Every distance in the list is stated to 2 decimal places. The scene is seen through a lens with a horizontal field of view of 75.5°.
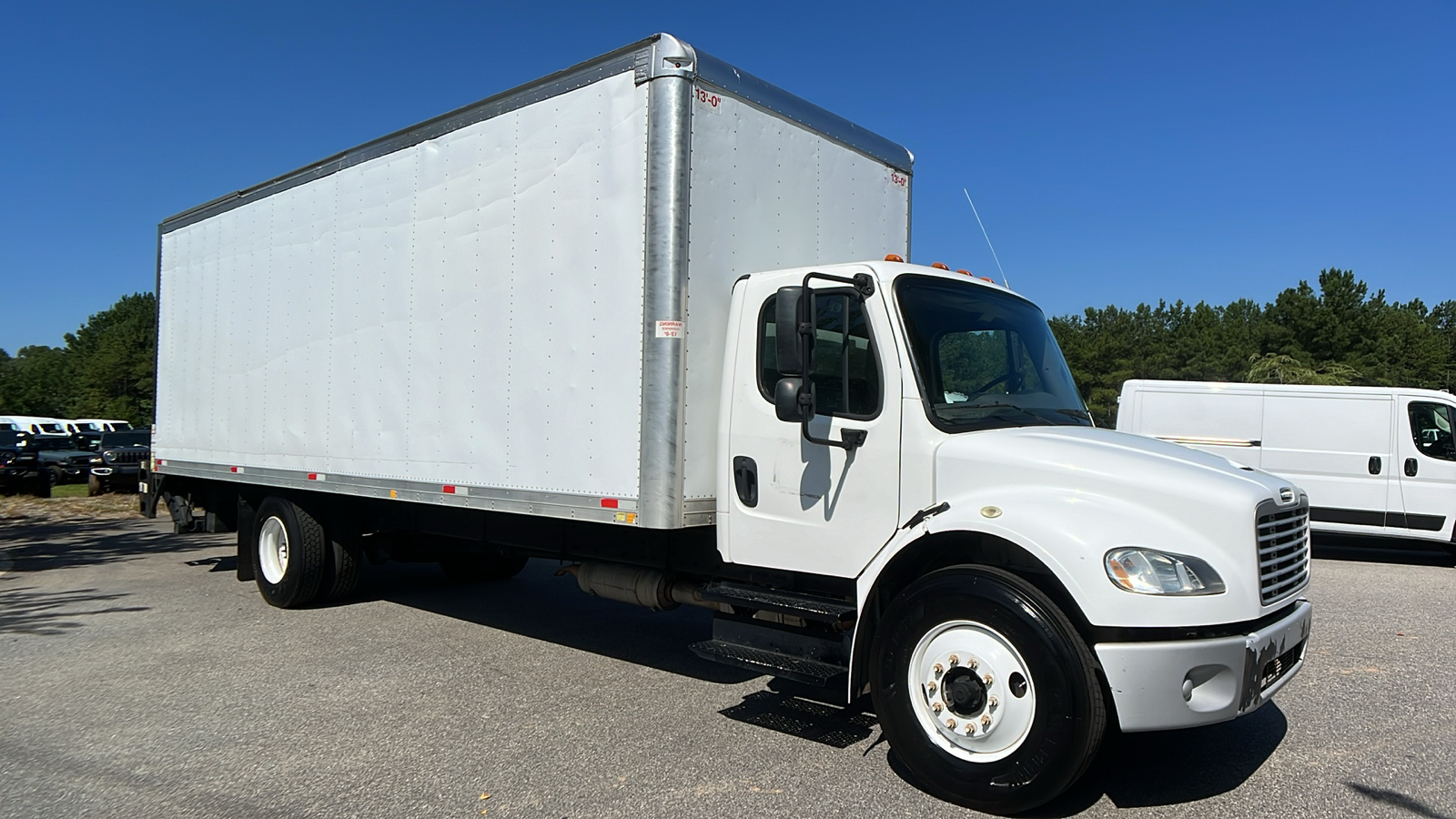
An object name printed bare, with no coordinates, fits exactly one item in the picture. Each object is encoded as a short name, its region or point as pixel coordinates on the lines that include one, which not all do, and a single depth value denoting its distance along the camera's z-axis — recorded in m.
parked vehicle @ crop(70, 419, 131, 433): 41.25
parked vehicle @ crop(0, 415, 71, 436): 42.53
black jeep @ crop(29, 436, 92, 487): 26.92
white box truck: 3.91
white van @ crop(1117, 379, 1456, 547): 13.00
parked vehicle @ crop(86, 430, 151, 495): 22.08
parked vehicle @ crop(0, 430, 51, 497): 22.39
